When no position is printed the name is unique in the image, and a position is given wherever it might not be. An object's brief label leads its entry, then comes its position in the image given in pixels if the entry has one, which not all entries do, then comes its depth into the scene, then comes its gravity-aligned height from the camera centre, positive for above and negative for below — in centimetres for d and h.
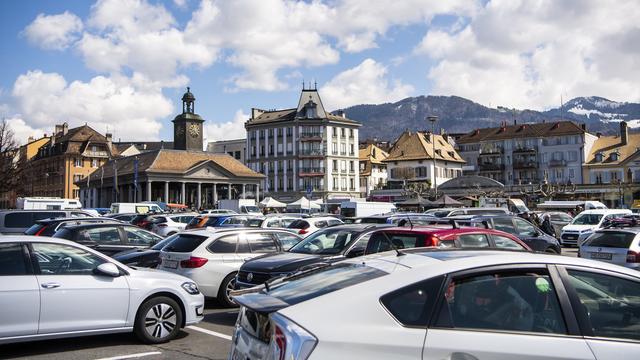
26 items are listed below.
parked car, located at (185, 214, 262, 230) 2547 -69
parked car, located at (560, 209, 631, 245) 2798 -111
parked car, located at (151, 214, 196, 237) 2839 -88
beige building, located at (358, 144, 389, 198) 10688 +622
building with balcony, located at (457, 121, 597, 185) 8975 +810
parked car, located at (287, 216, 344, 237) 2158 -77
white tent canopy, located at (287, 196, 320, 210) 6125 -13
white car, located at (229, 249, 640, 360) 352 -71
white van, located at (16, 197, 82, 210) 3923 +20
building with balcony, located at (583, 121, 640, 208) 7788 +459
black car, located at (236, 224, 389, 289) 957 -93
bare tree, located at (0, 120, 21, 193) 4534 +333
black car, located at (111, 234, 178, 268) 1246 -111
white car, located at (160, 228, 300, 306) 1109 -97
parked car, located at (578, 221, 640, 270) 1298 -107
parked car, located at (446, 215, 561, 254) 1667 -82
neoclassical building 7975 +404
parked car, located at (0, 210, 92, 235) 2208 -44
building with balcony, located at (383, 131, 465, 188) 9137 +659
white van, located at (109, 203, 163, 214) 4808 -21
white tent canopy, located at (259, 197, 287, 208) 5869 +5
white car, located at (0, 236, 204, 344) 718 -118
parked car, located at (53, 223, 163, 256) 1378 -74
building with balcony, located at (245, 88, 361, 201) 9700 +881
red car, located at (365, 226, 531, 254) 927 -58
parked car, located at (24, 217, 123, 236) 1716 -54
